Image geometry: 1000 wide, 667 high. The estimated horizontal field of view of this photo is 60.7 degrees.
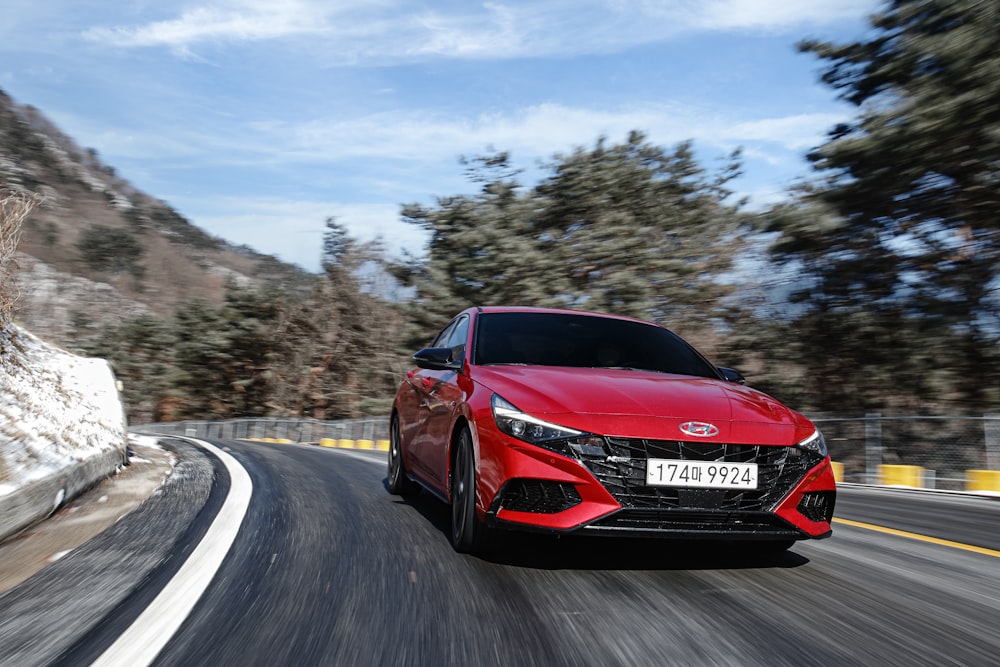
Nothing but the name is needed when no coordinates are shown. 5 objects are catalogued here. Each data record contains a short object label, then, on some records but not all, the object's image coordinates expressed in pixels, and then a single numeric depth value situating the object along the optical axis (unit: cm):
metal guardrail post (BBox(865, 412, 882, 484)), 1336
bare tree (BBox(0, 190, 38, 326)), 788
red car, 389
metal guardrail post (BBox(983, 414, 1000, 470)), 1159
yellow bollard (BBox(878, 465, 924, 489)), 1284
